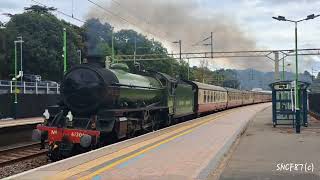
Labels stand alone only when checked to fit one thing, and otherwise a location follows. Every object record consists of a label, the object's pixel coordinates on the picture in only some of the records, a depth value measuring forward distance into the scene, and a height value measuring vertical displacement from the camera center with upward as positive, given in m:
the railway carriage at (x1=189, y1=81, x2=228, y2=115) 34.78 -0.20
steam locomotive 15.18 -0.52
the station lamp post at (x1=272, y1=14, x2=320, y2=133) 22.34 -0.01
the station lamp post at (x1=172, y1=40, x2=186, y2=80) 66.76 +7.48
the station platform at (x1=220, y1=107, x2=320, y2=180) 10.55 -1.75
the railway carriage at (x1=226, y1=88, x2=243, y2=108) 56.45 -0.33
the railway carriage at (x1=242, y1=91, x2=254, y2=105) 71.26 -0.27
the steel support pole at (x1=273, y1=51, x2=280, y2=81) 60.57 +3.88
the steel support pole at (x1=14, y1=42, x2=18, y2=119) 38.09 -0.74
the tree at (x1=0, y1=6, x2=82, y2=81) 75.06 +8.33
